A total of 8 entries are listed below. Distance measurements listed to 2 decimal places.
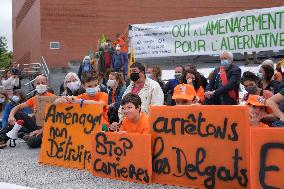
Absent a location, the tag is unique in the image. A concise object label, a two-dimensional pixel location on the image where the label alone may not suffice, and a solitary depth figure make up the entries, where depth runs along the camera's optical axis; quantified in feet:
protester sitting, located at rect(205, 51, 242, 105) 27.32
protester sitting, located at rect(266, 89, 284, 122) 17.71
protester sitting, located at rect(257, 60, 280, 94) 24.63
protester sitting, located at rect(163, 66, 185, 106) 31.54
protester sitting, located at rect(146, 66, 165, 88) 34.14
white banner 40.16
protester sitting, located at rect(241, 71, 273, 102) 21.09
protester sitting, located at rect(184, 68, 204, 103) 27.91
